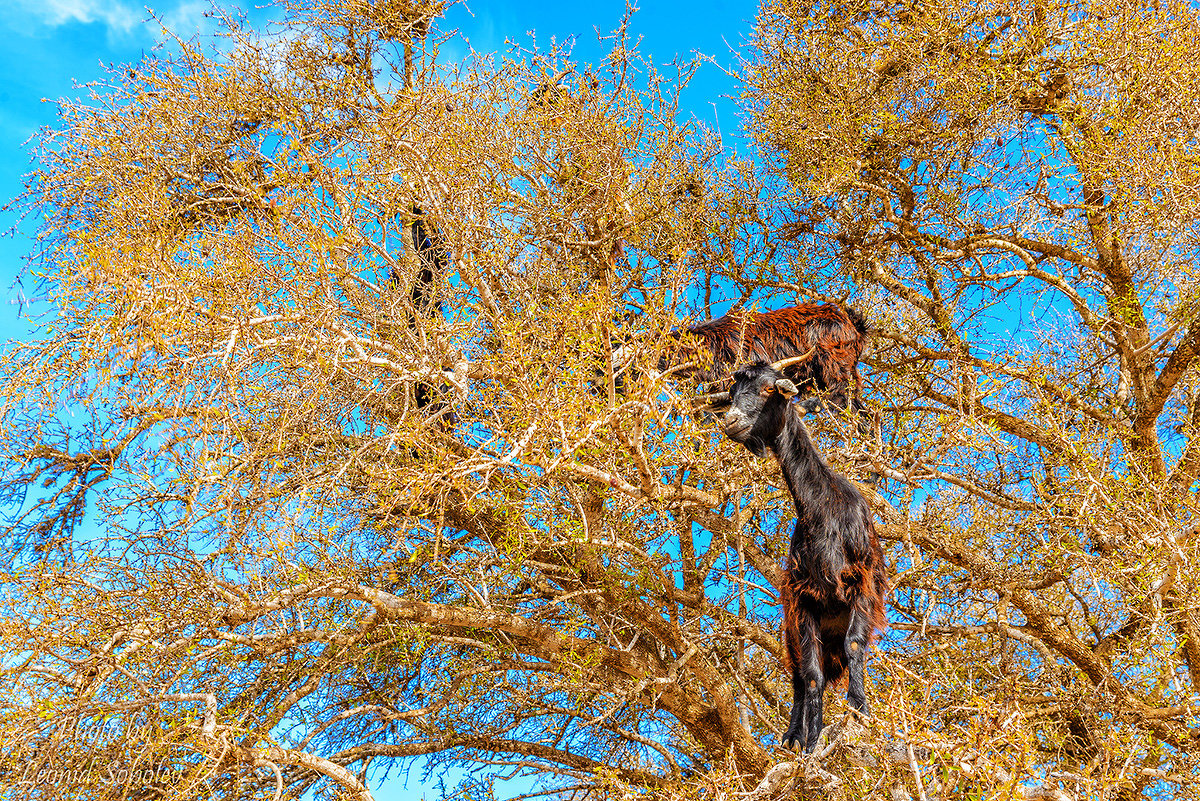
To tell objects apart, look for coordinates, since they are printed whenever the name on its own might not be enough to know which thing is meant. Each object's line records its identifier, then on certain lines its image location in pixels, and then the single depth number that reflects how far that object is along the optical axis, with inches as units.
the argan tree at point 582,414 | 203.8
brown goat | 215.8
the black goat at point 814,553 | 196.7
